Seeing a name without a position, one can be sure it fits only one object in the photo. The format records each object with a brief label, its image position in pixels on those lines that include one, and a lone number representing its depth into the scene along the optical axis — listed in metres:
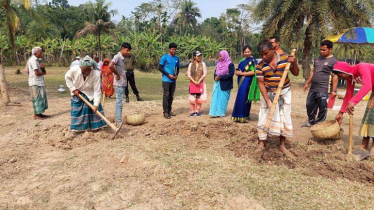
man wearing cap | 4.32
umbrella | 8.72
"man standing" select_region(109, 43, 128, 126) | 5.12
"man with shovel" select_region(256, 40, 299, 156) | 3.60
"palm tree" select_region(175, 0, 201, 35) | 44.62
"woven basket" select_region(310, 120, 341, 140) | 4.07
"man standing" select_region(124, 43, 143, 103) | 8.09
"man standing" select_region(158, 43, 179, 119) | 5.78
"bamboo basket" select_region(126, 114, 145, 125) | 5.39
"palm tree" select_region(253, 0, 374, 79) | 10.30
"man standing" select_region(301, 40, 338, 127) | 4.67
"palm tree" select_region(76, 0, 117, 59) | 22.00
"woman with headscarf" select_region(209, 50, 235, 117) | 5.77
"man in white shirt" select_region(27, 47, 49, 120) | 5.88
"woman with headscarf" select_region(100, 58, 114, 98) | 8.47
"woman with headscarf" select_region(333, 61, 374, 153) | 3.38
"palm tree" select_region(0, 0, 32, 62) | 10.27
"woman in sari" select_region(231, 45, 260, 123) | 5.35
